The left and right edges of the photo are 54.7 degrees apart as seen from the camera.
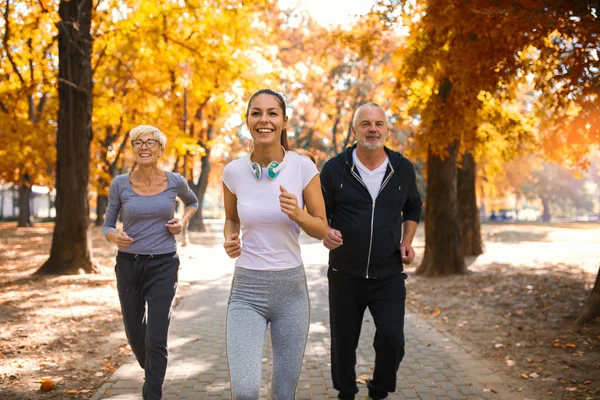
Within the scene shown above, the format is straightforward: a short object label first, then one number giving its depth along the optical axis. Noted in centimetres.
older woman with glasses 446
